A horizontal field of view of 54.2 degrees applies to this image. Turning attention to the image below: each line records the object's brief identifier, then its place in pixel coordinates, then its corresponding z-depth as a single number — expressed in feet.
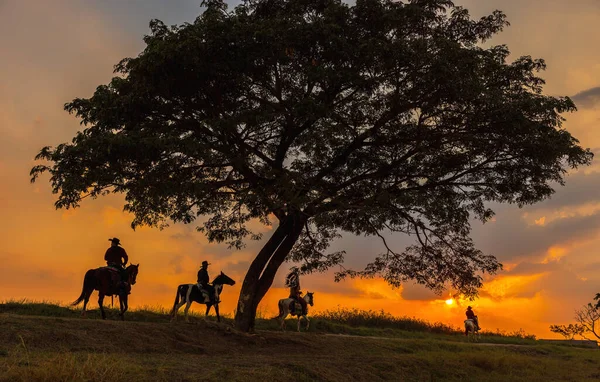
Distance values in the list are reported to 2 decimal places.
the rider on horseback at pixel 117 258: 68.28
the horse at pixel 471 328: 108.17
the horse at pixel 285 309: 81.20
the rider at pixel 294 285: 80.84
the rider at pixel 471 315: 110.93
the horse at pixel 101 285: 66.28
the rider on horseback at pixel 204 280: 69.62
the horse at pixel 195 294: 69.62
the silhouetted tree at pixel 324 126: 58.75
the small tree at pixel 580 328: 129.90
